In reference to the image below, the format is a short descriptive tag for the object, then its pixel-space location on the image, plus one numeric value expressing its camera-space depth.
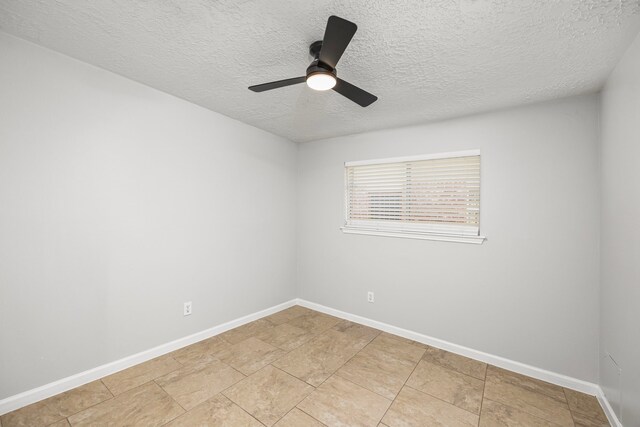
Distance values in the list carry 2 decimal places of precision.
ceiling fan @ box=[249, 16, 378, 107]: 1.24
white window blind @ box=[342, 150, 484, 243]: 2.72
